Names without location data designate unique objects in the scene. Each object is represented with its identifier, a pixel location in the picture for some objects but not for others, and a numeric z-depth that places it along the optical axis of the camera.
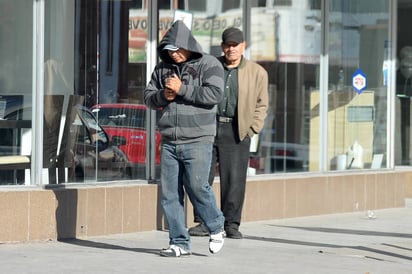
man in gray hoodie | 16.45
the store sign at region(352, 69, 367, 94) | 26.02
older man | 19.77
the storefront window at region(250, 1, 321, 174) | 23.72
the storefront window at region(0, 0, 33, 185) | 19.11
